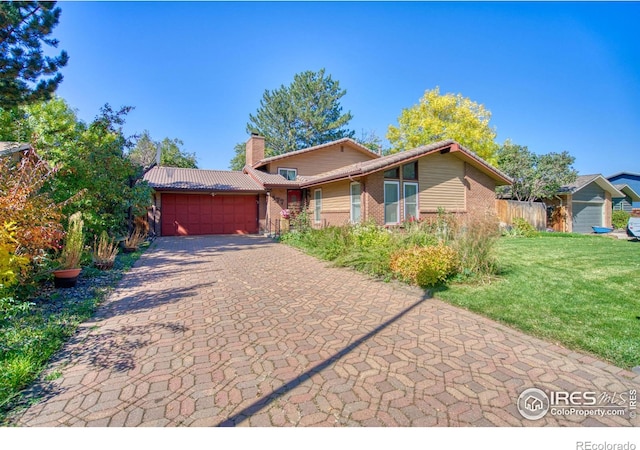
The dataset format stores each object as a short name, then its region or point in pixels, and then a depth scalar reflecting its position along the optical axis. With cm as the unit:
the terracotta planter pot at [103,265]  805
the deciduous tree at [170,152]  4022
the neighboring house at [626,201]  2481
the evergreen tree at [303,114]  3394
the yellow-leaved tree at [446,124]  2786
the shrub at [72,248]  633
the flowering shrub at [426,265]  612
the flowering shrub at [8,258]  392
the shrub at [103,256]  806
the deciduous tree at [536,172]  1923
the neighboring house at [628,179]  3228
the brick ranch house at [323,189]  1301
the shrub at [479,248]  662
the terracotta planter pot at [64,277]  616
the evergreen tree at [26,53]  771
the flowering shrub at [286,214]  1830
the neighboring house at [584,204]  2093
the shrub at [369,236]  861
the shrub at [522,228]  1661
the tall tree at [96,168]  913
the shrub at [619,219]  2342
